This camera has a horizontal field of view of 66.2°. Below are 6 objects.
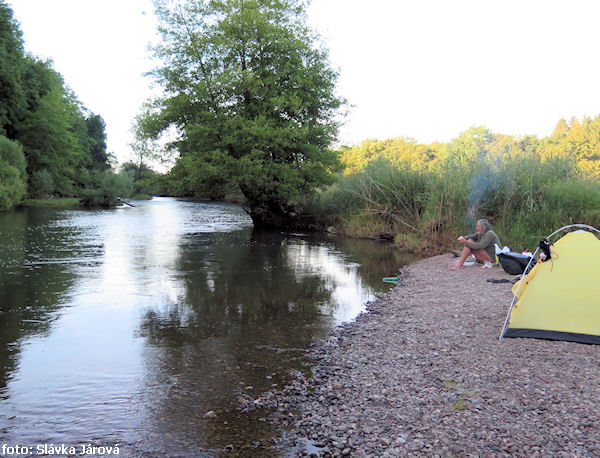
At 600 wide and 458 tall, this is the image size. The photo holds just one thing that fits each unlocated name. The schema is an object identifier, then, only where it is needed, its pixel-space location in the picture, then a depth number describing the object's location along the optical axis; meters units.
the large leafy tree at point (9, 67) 42.25
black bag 12.55
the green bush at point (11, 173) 40.34
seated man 14.16
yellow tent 7.07
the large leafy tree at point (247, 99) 25.81
